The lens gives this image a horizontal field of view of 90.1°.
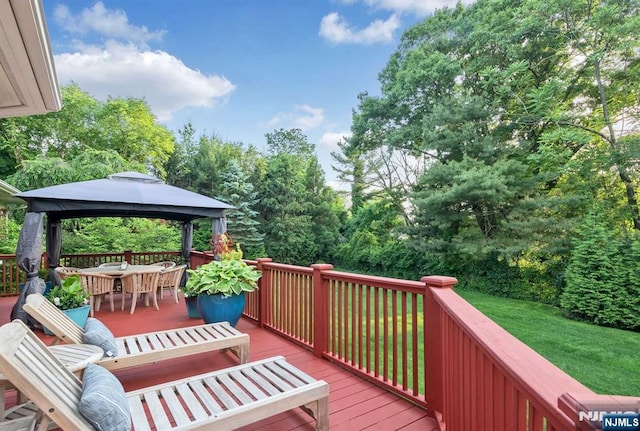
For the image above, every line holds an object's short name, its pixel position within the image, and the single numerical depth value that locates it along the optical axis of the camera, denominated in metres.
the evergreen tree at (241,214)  16.02
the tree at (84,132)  13.92
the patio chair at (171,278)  5.91
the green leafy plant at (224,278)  4.09
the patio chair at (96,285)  5.21
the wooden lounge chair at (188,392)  1.46
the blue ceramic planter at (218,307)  4.10
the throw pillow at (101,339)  2.73
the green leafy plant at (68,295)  4.19
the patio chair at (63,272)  5.37
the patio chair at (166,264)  7.04
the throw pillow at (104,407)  1.55
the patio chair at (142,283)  5.57
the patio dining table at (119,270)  5.49
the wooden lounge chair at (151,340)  2.64
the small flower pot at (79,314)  4.18
